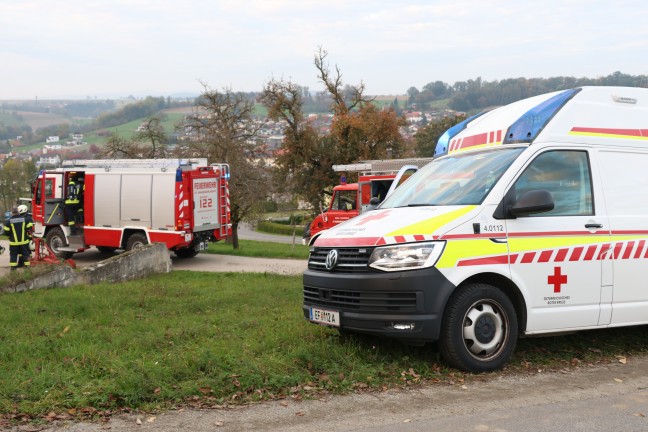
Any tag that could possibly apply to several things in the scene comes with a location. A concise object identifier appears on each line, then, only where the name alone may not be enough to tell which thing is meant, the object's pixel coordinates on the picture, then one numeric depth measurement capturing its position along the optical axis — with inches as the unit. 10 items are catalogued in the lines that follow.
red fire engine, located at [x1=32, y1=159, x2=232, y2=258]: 724.0
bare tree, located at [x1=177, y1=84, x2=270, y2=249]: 1189.5
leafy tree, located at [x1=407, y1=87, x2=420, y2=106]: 4325.8
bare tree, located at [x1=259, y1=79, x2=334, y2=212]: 1608.0
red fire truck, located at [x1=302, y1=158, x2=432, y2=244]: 715.4
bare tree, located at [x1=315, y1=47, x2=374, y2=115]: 1673.2
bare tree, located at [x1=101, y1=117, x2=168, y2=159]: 1439.5
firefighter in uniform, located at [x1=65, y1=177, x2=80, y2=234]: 797.2
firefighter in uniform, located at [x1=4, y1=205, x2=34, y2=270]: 604.7
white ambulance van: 233.9
